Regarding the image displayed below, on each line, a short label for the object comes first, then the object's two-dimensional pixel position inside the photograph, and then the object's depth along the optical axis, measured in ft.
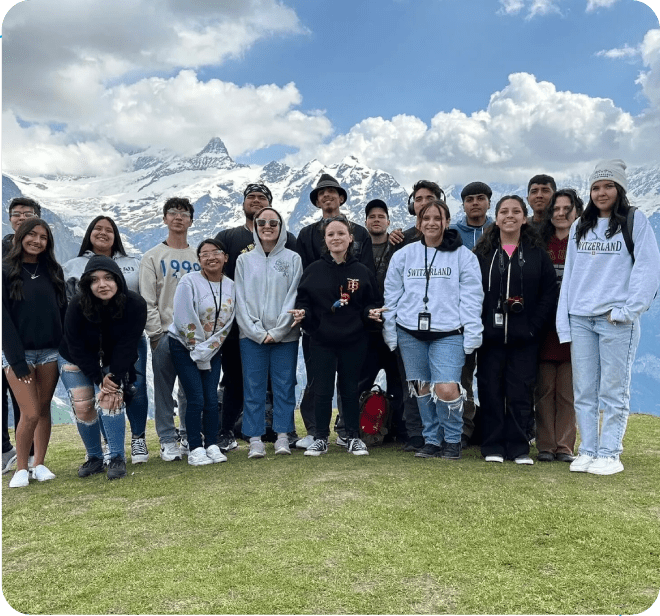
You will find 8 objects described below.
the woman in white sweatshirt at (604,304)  16.47
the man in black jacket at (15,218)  20.22
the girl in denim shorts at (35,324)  17.02
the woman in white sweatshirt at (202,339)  18.67
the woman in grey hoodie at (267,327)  19.33
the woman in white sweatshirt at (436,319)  18.20
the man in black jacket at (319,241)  20.88
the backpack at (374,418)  20.98
